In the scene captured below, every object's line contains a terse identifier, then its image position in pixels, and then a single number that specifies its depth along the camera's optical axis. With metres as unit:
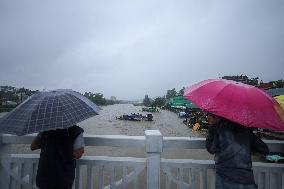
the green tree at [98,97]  157.00
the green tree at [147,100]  168.12
